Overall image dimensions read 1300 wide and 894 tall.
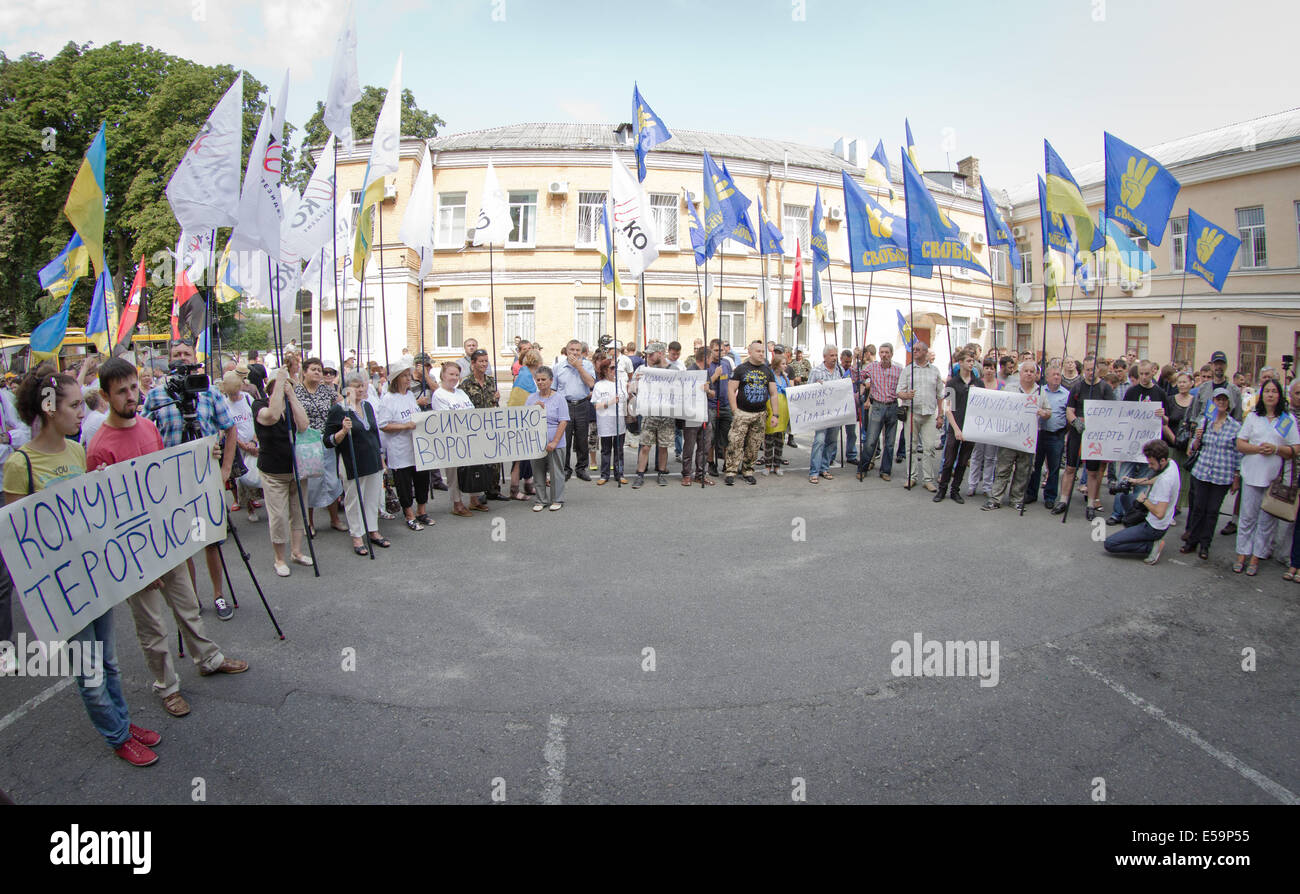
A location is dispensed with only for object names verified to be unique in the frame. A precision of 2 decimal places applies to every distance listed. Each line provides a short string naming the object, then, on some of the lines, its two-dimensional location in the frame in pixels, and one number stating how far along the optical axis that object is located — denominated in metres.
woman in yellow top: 3.85
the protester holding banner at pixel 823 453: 12.14
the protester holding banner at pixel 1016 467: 10.03
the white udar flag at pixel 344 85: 8.05
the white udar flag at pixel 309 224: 8.27
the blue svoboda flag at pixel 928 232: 10.67
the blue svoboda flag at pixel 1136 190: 9.33
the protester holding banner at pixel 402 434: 8.85
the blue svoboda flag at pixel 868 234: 11.65
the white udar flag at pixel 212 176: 6.62
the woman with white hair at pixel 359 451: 7.75
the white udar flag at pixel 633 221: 11.40
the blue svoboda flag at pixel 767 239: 17.17
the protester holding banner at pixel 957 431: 10.47
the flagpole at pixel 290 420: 6.84
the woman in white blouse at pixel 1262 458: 7.31
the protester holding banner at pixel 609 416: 11.16
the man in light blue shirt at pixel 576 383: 11.01
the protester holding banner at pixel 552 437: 9.87
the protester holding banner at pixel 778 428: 12.05
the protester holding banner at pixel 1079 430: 9.61
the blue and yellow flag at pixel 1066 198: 9.53
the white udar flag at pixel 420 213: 11.16
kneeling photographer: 7.62
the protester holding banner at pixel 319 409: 7.87
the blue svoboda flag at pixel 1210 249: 10.97
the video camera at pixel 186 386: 5.24
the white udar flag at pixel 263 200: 6.72
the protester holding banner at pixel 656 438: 11.48
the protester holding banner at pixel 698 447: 11.54
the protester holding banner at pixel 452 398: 9.58
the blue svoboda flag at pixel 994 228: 12.88
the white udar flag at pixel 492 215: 13.34
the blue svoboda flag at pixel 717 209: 12.73
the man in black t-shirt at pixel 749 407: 11.28
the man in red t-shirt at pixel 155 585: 4.34
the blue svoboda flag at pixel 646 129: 11.95
